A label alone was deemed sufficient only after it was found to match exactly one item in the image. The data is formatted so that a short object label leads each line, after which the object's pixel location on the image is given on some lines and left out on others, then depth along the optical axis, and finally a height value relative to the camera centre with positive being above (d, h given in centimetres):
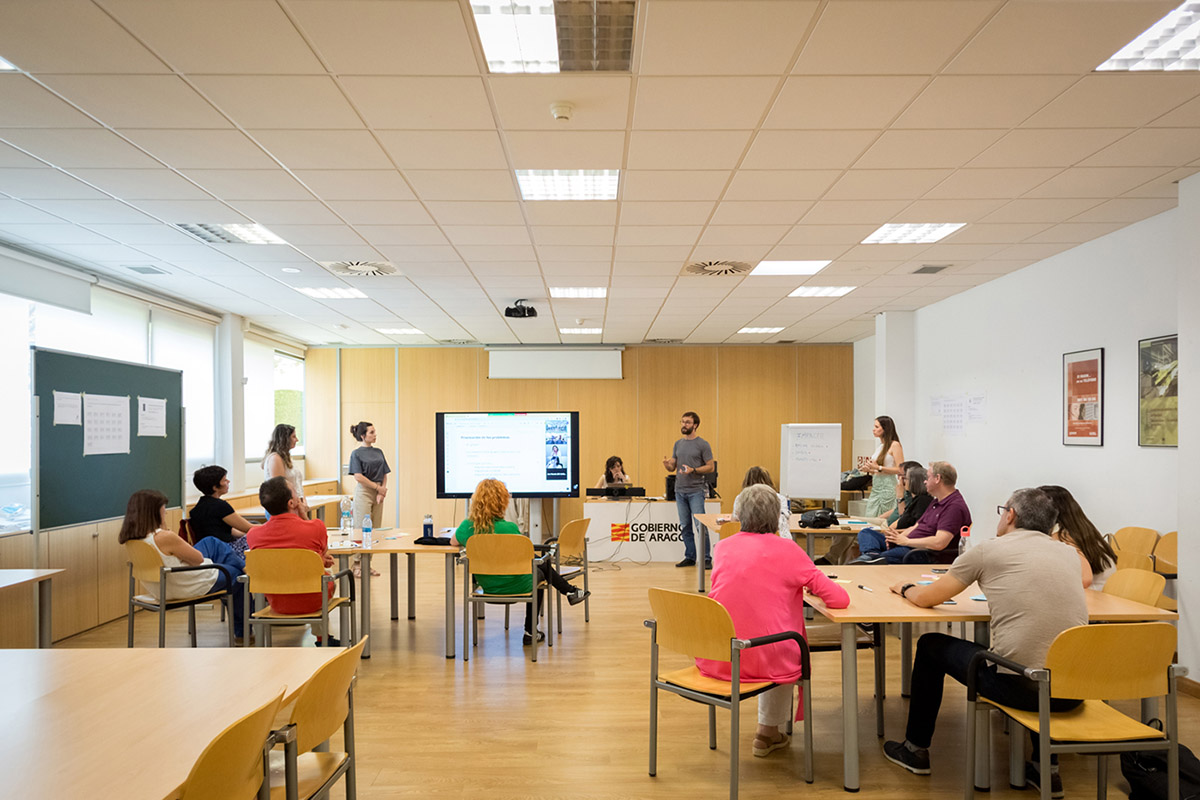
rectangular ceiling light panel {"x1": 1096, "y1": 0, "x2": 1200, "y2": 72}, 264 +140
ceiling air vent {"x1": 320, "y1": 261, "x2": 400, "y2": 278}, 617 +122
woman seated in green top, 498 -83
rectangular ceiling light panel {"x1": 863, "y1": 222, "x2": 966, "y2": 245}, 511 +127
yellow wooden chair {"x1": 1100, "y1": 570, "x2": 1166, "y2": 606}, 320 -84
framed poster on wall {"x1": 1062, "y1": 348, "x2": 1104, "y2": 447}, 529 +5
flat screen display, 844 -54
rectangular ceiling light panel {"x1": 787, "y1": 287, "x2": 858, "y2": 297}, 730 +118
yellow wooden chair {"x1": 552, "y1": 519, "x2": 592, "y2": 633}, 563 -114
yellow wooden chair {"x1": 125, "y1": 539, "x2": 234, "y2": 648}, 462 -110
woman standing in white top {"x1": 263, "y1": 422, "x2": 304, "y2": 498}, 634 -39
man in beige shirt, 271 -74
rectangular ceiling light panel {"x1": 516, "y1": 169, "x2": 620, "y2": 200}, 414 +133
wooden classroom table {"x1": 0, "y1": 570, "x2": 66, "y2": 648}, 393 -104
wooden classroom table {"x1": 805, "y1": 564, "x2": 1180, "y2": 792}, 300 -90
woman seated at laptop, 942 -89
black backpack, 276 -146
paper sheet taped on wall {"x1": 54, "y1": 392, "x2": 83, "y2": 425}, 518 +0
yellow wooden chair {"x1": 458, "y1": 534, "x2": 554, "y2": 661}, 481 -104
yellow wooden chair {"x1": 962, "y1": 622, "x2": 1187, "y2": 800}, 243 -94
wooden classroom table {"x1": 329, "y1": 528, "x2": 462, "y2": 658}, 490 -101
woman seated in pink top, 308 -81
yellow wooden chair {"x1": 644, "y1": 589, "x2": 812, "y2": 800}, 283 -99
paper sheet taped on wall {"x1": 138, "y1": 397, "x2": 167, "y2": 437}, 618 -7
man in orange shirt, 446 -79
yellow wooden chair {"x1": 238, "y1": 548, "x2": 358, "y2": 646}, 429 -102
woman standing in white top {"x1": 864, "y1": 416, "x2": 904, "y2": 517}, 679 -60
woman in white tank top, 471 -93
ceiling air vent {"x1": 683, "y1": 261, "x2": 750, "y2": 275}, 620 +121
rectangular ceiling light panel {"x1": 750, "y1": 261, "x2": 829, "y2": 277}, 620 +122
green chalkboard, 509 -36
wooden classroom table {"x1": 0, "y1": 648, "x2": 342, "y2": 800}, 162 -85
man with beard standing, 859 -83
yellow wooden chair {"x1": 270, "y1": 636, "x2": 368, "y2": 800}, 193 -94
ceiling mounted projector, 774 +104
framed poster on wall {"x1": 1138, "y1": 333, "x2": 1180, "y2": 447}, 457 +8
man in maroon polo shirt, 472 -83
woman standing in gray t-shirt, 830 -77
